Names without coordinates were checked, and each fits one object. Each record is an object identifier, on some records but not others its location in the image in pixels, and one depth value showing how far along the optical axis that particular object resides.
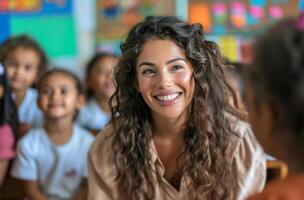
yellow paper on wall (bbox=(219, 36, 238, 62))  3.02
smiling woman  1.37
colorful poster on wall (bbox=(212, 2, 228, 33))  2.99
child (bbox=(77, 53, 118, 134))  2.34
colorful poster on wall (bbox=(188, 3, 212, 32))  3.00
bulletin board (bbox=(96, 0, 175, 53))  2.99
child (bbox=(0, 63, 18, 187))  1.79
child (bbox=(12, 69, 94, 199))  1.81
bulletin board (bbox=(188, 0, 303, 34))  2.99
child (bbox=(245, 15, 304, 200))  0.74
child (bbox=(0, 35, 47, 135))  2.19
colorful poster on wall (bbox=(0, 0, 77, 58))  2.88
